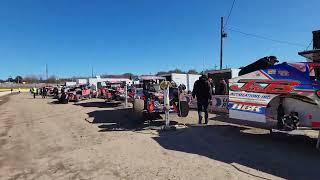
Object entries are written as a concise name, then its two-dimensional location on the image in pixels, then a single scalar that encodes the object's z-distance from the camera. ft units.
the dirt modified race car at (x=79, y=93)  47.33
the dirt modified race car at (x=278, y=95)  12.98
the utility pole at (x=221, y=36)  51.70
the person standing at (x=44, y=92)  75.16
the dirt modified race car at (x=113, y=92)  38.05
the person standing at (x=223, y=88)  27.52
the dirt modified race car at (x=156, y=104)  20.65
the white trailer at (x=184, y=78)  52.03
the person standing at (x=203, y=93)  19.00
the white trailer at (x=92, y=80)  81.29
